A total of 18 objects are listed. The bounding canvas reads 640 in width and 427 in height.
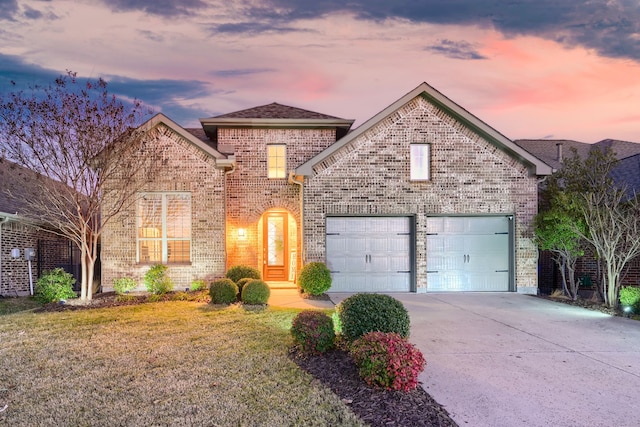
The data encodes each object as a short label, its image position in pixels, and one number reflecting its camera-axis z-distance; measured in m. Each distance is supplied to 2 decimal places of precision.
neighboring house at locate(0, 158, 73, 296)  13.23
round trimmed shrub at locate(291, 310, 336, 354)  6.00
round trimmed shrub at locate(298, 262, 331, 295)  12.01
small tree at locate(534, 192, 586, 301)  11.51
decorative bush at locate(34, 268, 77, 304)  10.86
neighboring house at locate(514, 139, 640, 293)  14.50
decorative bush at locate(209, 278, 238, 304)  10.77
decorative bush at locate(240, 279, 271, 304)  10.59
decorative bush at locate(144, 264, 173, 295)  12.39
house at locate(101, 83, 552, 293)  13.05
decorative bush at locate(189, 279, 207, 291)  12.83
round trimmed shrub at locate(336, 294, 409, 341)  5.84
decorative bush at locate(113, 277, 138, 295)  12.59
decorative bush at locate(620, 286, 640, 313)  9.81
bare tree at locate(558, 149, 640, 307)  10.70
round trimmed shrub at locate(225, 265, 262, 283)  12.22
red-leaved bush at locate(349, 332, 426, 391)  4.55
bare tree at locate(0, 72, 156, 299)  10.66
